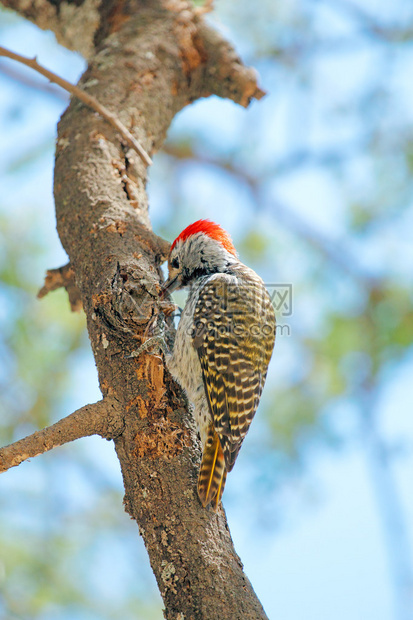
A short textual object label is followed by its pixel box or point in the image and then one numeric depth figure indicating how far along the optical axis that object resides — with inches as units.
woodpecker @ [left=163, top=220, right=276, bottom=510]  241.1
